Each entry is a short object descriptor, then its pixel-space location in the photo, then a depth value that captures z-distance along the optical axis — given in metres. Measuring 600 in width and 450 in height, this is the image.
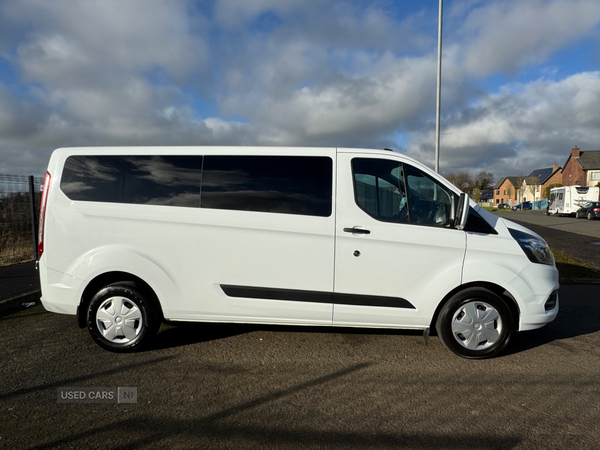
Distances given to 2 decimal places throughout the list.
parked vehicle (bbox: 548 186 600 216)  34.03
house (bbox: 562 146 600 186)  63.25
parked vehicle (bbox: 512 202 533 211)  76.12
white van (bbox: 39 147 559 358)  3.71
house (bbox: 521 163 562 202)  76.12
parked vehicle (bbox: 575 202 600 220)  29.91
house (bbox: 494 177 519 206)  107.50
